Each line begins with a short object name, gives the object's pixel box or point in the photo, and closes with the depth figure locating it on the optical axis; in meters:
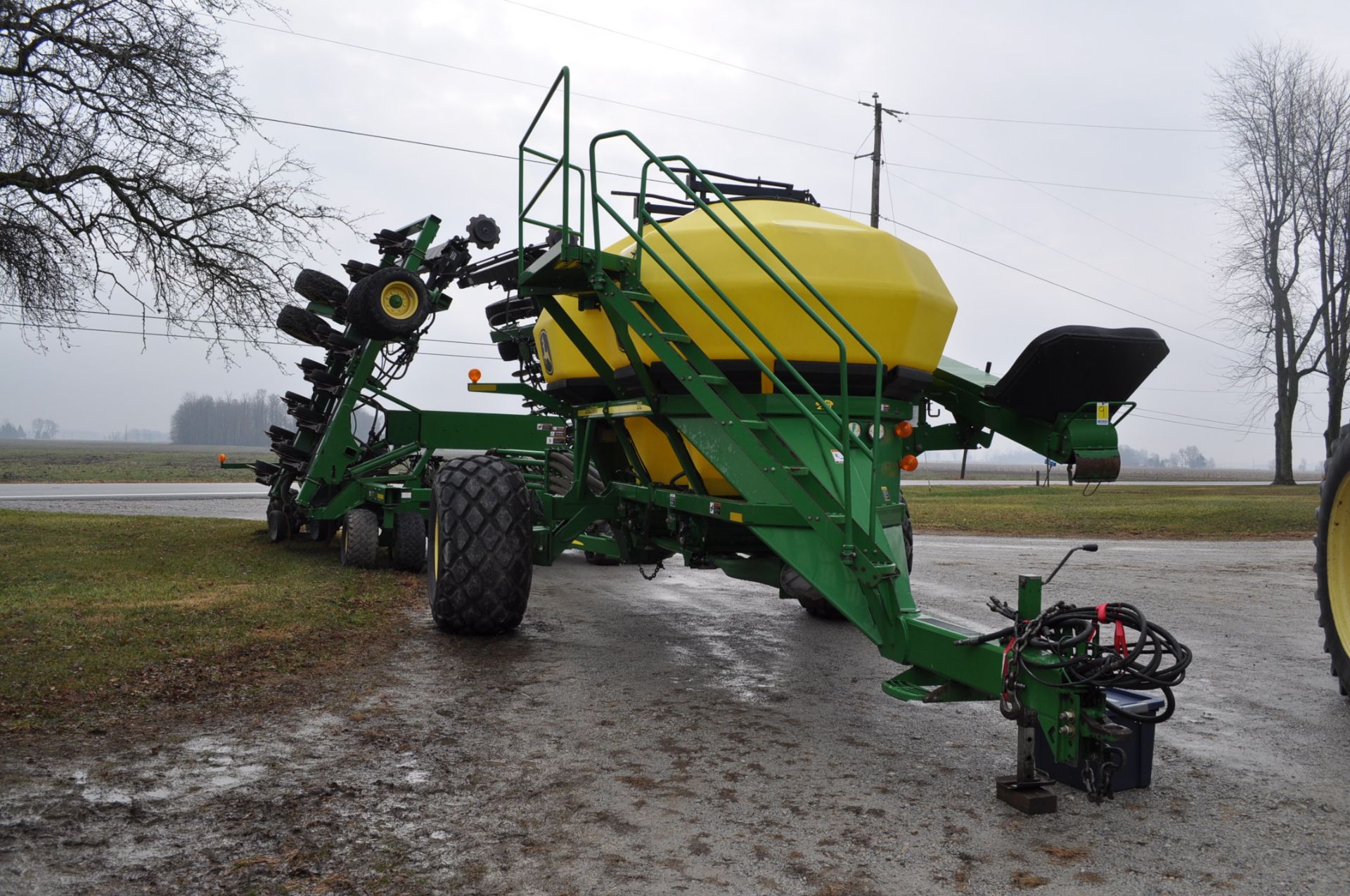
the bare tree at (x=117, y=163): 11.76
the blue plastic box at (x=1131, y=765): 3.94
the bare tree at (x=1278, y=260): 33.16
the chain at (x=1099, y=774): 3.62
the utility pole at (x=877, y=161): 29.94
